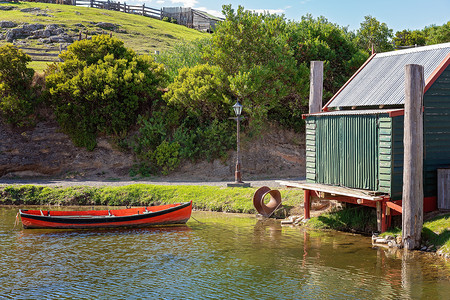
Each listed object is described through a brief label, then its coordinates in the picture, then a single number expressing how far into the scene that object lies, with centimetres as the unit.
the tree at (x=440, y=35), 5154
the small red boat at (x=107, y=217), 2138
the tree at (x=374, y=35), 4041
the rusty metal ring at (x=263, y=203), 2324
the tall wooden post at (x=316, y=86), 2169
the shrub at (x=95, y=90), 3494
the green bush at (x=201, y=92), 3312
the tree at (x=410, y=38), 6084
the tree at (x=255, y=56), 3225
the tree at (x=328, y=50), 3512
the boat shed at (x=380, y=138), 1725
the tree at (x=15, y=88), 3478
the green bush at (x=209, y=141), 3431
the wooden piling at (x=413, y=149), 1606
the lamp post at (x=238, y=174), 2633
